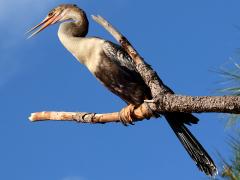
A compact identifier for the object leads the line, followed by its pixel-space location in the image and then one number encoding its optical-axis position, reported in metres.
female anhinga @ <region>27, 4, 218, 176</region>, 8.89
